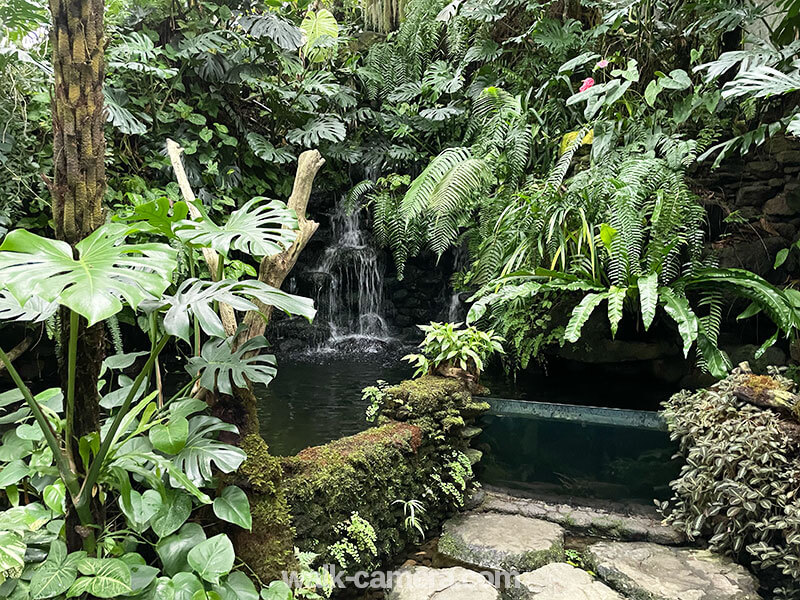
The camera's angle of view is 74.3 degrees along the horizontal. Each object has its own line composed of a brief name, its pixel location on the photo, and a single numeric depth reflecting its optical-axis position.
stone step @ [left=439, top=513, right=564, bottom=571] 2.28
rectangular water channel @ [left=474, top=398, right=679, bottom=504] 2.71
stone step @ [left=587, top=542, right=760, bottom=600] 2.07
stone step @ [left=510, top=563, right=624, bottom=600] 2.05
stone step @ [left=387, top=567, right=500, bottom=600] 2.03
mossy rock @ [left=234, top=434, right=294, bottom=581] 1.62
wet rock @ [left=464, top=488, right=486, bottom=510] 2.73
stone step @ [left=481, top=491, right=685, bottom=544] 2.50
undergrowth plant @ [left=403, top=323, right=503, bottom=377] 2.93
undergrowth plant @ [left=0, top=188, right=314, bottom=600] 1.16
